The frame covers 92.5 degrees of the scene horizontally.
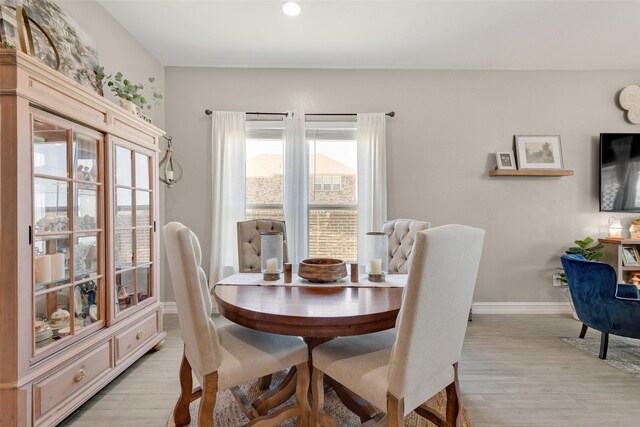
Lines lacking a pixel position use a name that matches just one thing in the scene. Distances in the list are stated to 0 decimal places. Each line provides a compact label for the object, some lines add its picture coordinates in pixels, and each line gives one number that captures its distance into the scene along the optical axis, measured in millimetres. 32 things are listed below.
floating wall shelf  3320
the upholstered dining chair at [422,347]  1053
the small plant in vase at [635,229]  3253
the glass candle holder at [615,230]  3316
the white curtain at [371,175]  3320
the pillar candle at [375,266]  1848
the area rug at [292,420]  1654
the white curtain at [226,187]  3291
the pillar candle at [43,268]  1507
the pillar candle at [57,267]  1593
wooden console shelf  3105
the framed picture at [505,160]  3402
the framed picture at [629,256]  3133
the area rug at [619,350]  2283
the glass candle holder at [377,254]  1850
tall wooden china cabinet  1335
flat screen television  3387
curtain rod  3359
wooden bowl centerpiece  1771
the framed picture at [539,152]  3416
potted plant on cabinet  2221
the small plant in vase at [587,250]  3215
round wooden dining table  1245
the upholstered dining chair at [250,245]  2559
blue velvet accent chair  2264
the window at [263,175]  3439
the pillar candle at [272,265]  1888
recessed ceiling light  2344
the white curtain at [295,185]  3332
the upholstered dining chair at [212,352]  1229
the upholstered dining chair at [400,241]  2452
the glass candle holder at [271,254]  1890
